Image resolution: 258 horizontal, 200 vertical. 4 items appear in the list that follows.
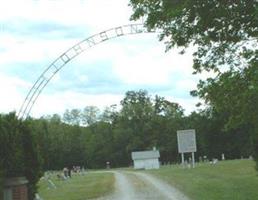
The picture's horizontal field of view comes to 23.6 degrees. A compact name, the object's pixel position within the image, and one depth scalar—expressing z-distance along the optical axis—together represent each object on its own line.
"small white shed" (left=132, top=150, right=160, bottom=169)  95.97
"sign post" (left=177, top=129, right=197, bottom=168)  74.56
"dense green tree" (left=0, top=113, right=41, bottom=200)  17.52
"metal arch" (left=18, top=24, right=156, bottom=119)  42.03
